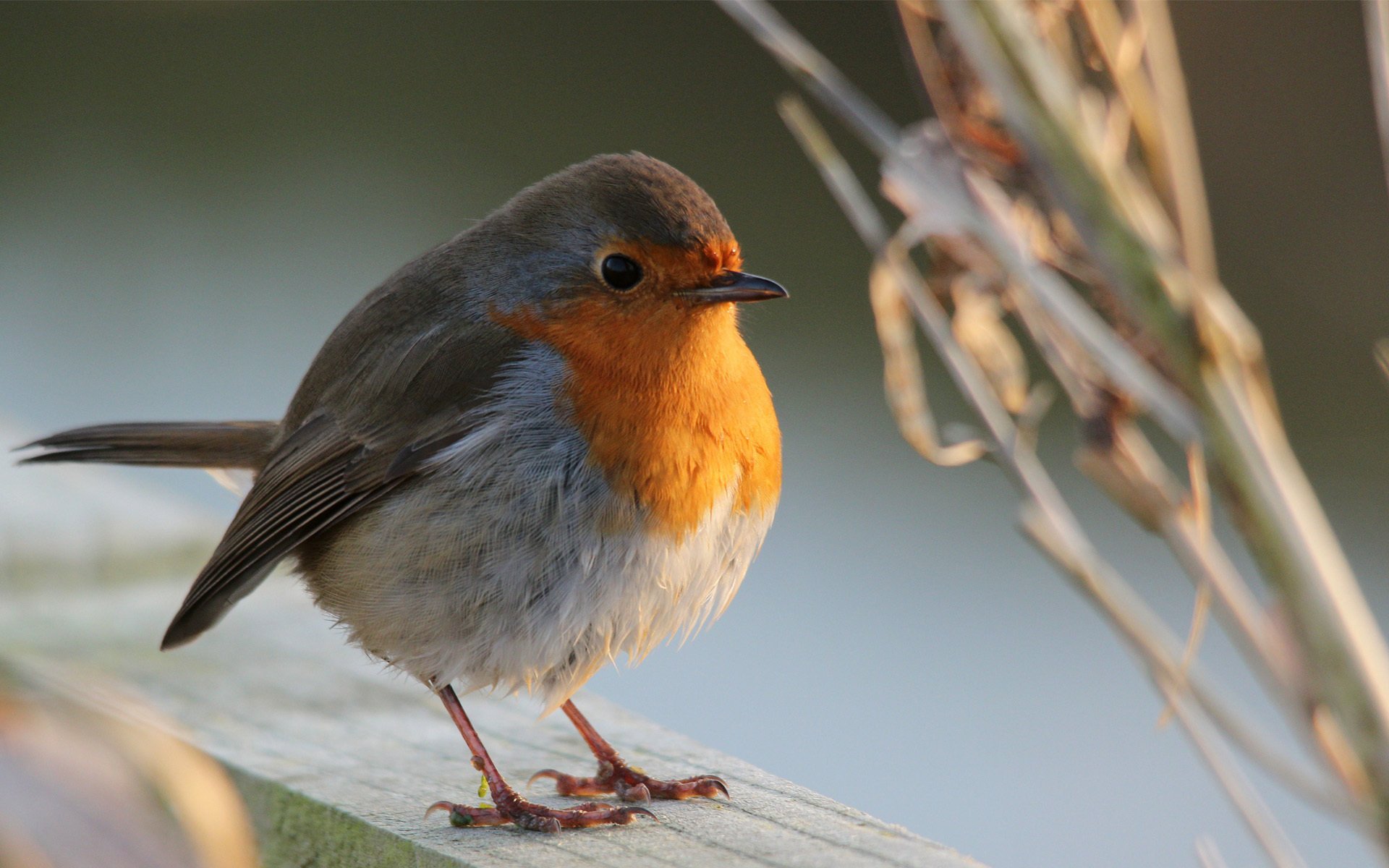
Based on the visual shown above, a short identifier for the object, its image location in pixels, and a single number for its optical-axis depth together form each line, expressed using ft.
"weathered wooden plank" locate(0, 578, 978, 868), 9.59
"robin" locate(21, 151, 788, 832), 9.75
